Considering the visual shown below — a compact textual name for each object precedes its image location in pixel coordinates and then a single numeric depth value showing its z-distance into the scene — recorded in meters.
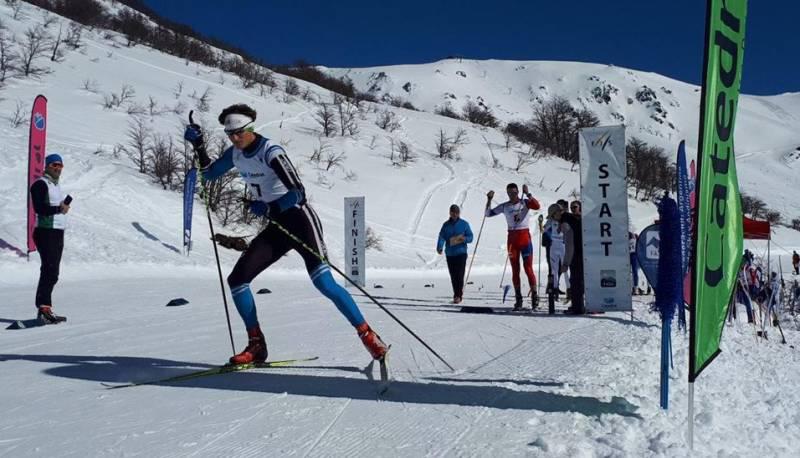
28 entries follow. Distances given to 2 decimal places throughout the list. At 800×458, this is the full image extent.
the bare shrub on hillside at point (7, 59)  24.20
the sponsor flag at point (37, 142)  10.38
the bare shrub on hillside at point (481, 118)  56.45
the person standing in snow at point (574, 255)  7.97
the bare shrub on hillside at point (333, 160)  29.89
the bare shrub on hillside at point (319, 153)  30.32
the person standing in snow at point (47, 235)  6.40
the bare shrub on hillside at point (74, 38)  32.59
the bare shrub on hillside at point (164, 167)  18.98
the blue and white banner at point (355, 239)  12.44
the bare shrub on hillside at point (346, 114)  36.31
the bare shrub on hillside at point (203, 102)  30.61
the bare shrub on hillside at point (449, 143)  38.41
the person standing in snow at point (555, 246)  10.05
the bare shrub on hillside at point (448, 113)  59.02
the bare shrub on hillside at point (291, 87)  41.45
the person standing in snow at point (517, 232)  8.93
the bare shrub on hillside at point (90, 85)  27.58
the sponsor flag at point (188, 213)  13.49
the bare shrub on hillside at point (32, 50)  25.99
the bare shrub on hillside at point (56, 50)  29.72
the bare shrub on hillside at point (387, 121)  40.41
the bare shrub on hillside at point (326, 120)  34.81
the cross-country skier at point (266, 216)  3.85
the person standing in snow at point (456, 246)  9.76
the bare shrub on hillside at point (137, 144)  19.47
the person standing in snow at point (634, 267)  13.09
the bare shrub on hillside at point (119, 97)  26.14
